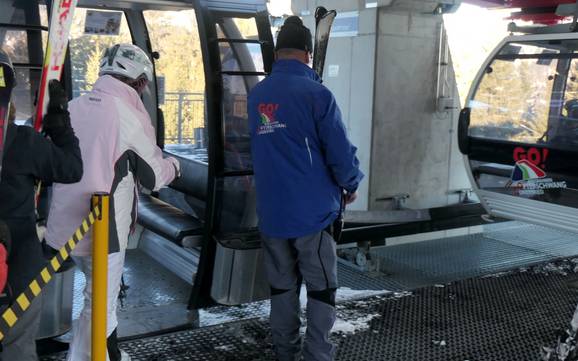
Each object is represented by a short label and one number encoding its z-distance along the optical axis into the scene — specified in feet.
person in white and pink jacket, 9.37
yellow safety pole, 7.94
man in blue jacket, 9.76
